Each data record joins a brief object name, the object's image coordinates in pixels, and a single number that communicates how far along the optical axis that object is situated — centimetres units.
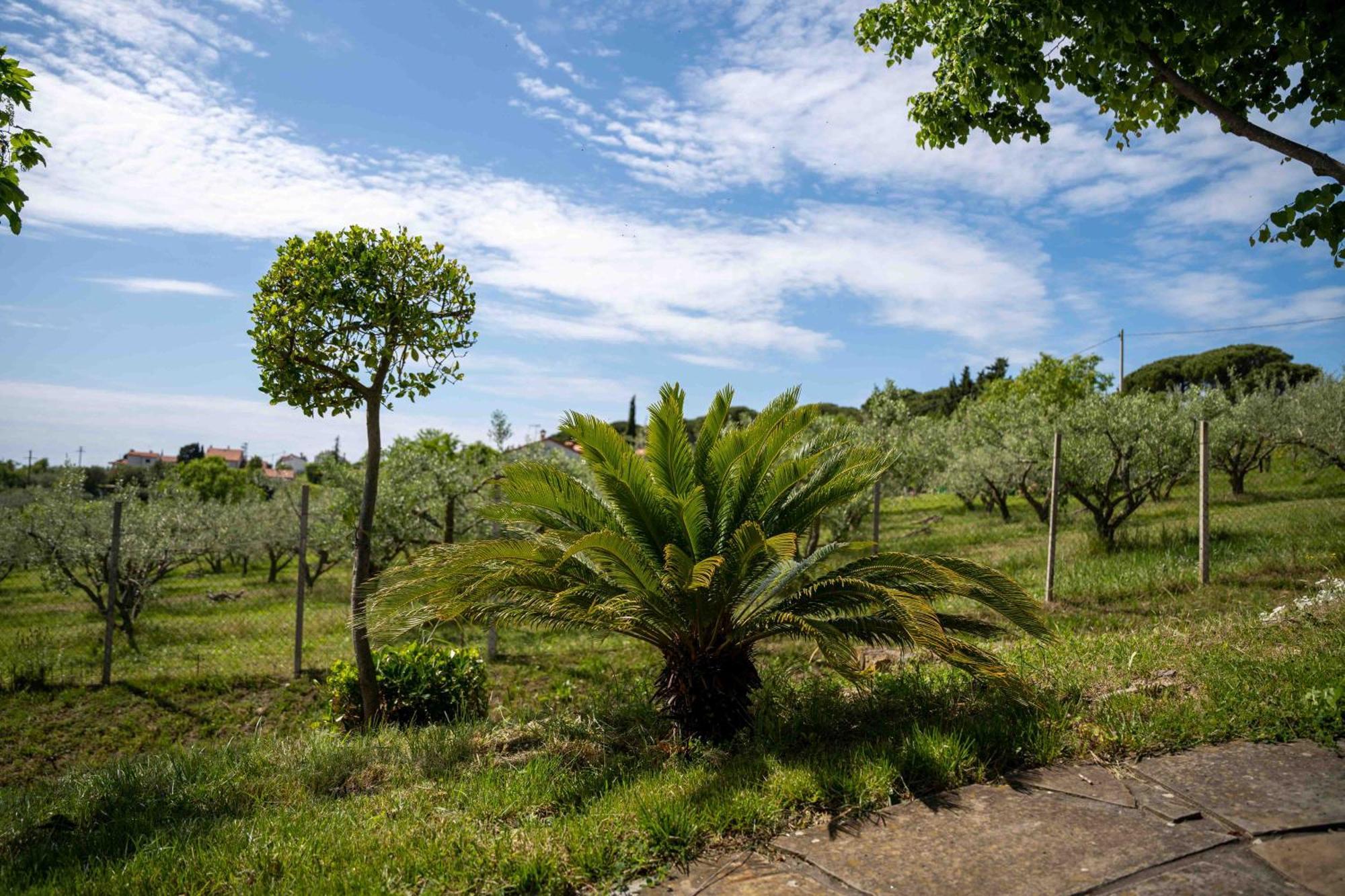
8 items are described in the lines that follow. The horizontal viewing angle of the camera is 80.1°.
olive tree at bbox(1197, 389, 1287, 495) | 2080
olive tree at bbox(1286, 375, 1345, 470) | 1936
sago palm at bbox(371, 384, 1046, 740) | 513
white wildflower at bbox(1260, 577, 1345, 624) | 676
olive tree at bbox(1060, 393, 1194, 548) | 1347
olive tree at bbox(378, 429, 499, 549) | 1603
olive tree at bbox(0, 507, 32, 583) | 1750
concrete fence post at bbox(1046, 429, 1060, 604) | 966
